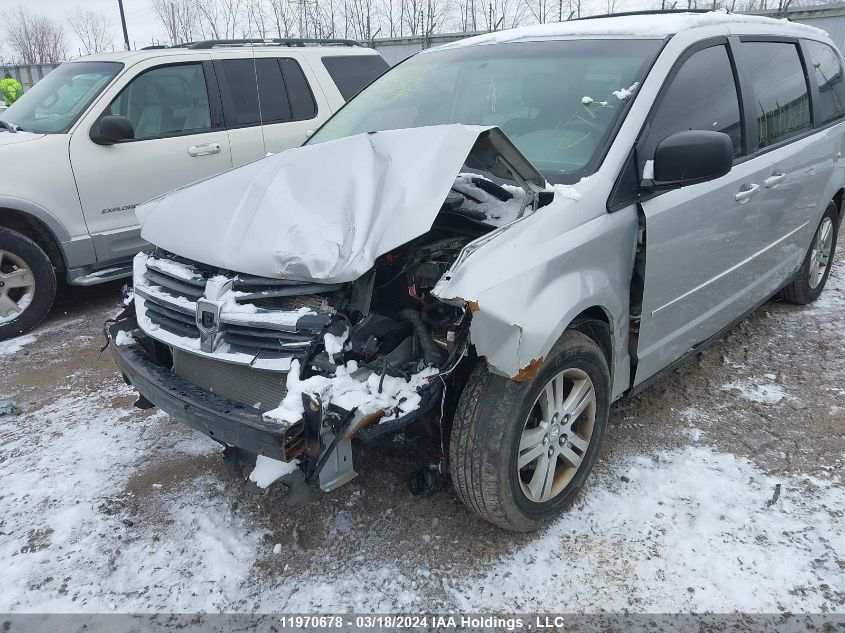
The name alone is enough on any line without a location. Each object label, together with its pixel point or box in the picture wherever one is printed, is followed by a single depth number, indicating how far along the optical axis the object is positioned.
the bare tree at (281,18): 28.17
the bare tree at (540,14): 29.39
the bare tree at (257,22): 29.05
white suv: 4.75
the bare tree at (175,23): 32.34
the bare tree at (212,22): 30.25
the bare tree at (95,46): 40.20
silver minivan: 2.19
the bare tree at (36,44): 42.72
